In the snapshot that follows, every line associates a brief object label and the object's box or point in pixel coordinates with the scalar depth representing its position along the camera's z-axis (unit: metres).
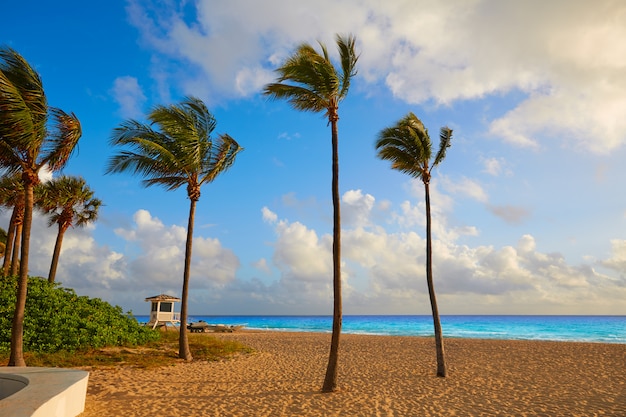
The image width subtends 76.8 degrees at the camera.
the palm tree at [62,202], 24.01
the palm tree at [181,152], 15.98
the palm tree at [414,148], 14.47
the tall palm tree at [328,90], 11.11
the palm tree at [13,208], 21.74
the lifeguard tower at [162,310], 30.91
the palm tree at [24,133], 10.89
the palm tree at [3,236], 33.34
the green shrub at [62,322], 15.26
